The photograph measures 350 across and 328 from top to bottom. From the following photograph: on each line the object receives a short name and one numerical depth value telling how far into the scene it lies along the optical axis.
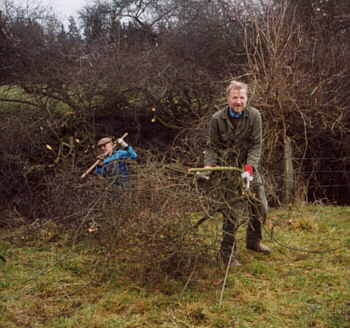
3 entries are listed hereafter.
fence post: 8.32
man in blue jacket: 4.58
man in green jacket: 4.19
